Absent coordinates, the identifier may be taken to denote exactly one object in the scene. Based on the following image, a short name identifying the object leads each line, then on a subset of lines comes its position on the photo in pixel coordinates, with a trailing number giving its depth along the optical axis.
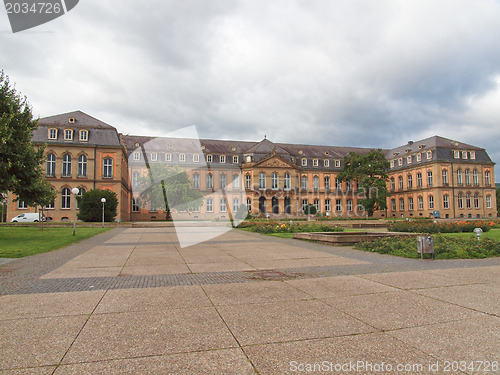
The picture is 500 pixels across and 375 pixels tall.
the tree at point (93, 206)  39.38
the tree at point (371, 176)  64.06
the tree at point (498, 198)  98.50
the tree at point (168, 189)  52.81
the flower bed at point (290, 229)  25.32
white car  44.56
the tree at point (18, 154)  18.22
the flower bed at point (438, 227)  24.78
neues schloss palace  66.88
